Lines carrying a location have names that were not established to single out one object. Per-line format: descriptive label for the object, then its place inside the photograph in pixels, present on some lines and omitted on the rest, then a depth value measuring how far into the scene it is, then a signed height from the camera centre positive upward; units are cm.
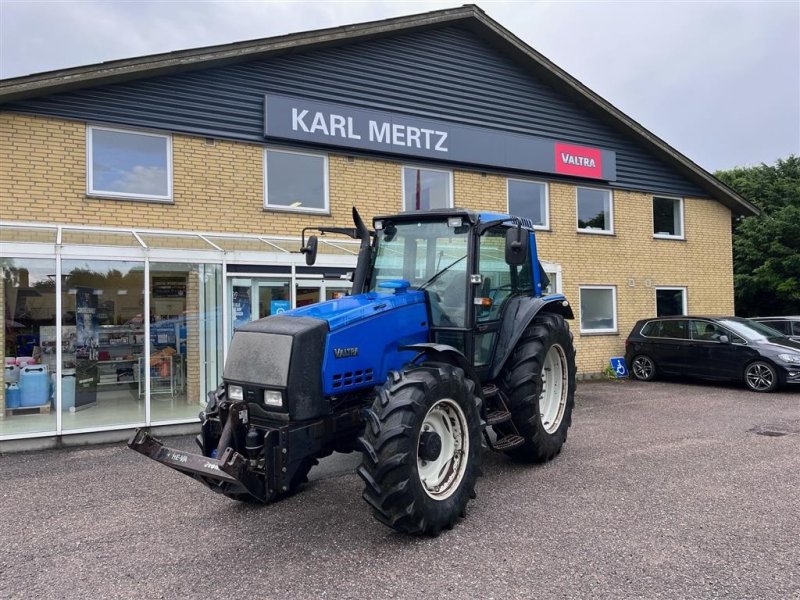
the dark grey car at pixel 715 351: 1098 -89
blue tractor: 387 -52
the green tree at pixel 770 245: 2250 +248
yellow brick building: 798 +219
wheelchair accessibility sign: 1373 -140
